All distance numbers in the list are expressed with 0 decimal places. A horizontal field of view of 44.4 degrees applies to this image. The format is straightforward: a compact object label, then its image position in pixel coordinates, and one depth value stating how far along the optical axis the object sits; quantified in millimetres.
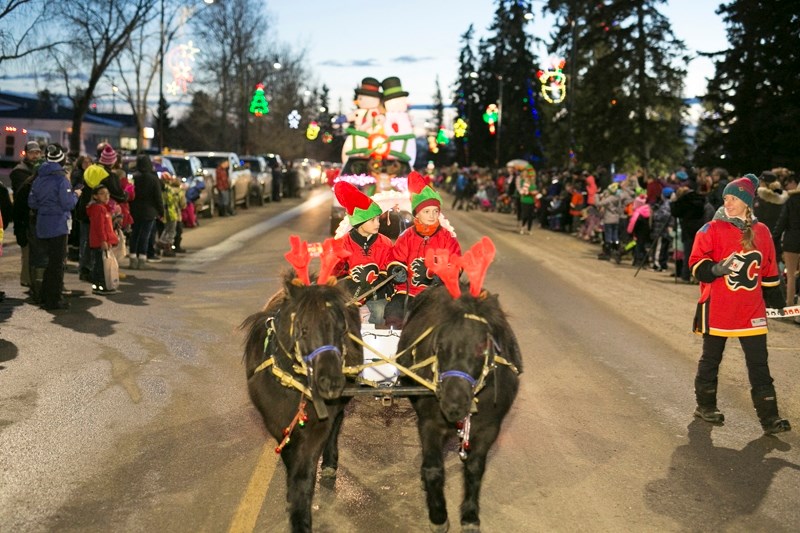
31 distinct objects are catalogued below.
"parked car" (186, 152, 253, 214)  34469
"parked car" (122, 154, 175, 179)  21959
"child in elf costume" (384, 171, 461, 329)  7371
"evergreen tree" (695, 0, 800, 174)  26558
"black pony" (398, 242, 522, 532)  5340
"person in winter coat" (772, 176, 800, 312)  13672
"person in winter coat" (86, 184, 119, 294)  14562
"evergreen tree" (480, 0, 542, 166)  77188
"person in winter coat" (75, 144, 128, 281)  14938
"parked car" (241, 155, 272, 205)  41219
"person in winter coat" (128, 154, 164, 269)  17516
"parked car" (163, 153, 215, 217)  28625
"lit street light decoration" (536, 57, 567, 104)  37847
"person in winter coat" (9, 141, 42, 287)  13531
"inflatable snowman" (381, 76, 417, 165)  18484
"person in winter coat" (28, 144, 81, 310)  12797
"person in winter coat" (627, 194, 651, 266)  21109
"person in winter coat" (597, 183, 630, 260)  22578
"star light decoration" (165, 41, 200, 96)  39094
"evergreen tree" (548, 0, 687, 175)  47031
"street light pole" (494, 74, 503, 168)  73006
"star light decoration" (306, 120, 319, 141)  24767
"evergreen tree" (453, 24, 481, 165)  101438
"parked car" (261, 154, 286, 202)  47438
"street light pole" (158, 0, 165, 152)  44500
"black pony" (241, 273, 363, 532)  5172
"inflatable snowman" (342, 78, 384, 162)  18453
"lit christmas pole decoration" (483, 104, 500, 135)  58656
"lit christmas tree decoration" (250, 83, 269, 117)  47125
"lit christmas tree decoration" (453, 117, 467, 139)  63338
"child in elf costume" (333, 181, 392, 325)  7523
